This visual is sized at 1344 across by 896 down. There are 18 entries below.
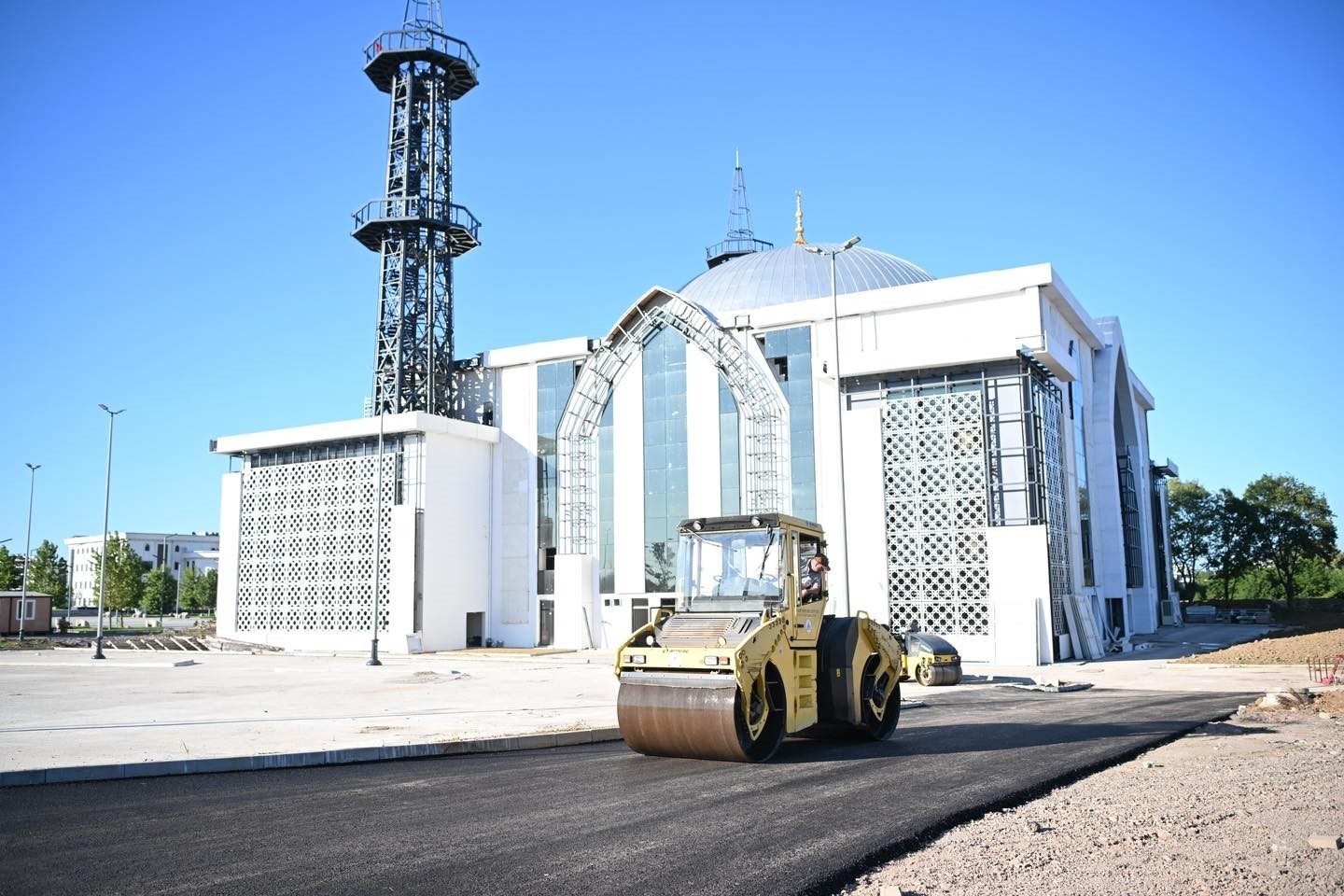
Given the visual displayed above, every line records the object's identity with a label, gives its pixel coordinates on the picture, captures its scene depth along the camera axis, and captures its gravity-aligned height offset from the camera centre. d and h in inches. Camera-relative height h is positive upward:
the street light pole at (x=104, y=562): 1336.1 +34.8
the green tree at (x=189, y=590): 3873.0 -11.0
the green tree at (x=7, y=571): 2819.9 +50.8
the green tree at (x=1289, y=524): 2655.0 +126.9
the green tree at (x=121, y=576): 2736.2 +32.4
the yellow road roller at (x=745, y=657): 407.2 -32.9
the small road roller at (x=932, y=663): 889.5 -75.5
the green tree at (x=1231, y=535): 2696.9 +100.9
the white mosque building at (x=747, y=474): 1203.9 +151.8
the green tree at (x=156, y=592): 3491.6 -14.5
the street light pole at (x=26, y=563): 2061.0 +57.0
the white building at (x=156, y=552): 5014.8 +189.2
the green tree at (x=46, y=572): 2812.5 +46.9
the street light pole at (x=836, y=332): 940.0 +250.2
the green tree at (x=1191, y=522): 2802.7 +143.7
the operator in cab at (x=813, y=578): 454.6 +0.4
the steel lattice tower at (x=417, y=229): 1688.0 +603.5
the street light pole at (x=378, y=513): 1310.3 +94.1
